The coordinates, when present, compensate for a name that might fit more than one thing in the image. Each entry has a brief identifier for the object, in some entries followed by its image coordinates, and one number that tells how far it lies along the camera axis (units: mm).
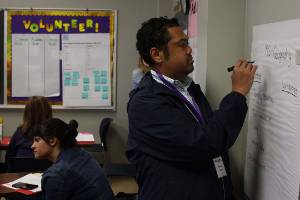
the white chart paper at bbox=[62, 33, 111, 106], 4777
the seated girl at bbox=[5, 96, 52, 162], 3346
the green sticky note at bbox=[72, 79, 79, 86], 4824
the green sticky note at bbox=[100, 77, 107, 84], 4844
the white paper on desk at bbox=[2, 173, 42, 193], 2707
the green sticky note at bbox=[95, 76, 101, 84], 4836
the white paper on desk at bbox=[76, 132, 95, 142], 4164
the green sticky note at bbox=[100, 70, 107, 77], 4840
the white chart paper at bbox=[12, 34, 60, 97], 4742
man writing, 1462
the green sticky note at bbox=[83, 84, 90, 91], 4832
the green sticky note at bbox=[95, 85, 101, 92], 4846
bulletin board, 4711
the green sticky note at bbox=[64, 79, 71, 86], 4820
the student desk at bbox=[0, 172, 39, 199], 2598
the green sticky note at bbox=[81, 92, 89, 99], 4844
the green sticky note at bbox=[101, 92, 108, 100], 4867
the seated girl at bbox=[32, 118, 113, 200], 2225
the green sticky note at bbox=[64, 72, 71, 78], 4816
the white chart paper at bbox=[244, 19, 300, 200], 1437
